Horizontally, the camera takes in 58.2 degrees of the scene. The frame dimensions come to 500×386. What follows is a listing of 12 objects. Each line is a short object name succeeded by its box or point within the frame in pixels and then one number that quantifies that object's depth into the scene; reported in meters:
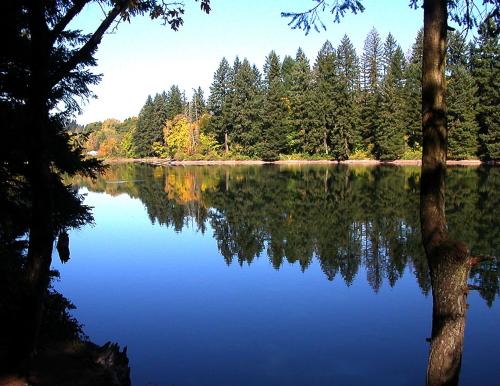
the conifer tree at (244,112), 65.50
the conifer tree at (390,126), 54.56
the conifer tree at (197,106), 81.94
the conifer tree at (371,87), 58.59
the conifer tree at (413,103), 54.84
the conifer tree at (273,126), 62.59
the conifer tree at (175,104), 87.88
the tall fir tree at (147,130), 88.81
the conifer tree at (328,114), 59.75
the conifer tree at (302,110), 61.34
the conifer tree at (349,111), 58.56
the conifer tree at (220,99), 69.31
